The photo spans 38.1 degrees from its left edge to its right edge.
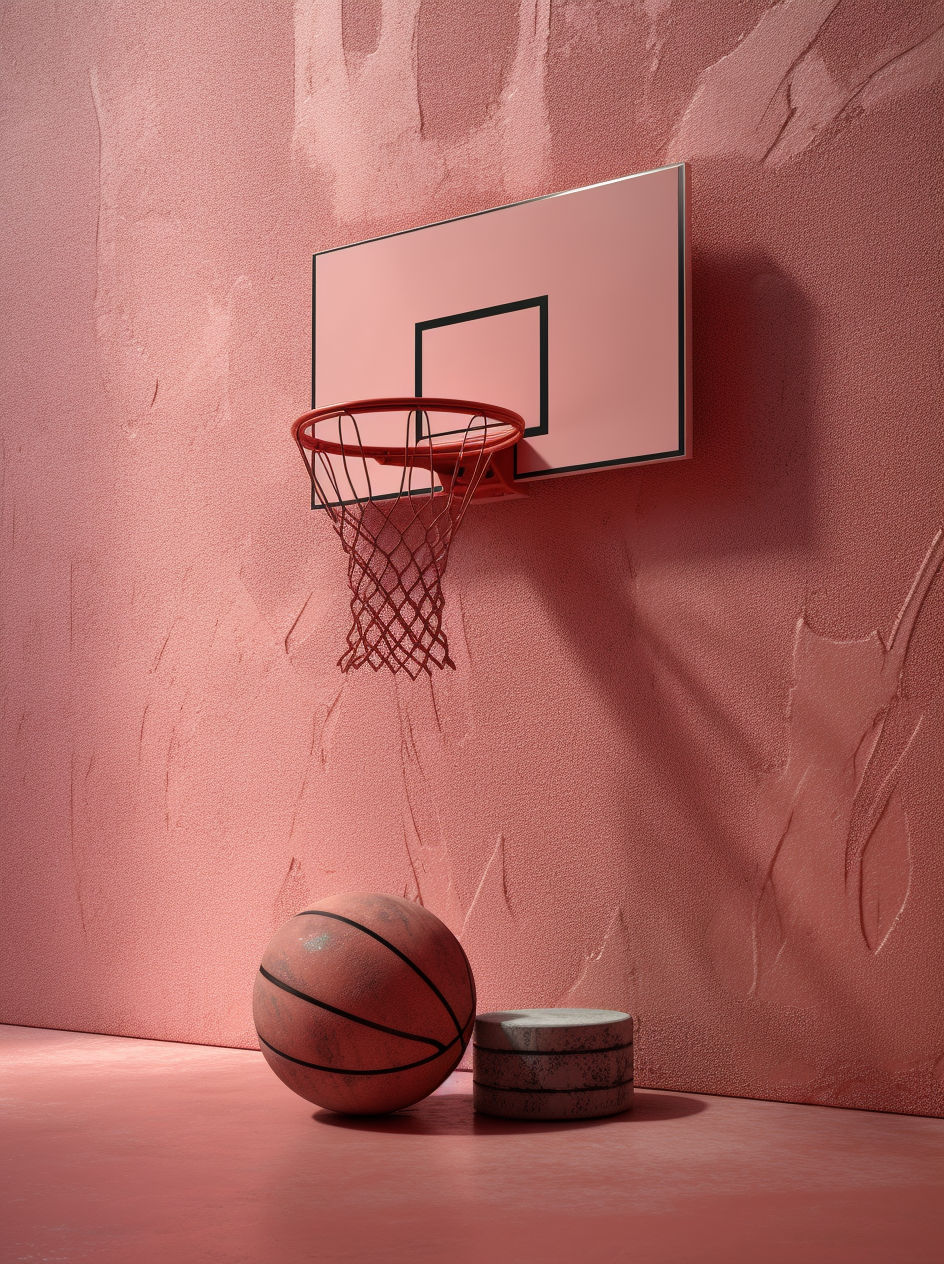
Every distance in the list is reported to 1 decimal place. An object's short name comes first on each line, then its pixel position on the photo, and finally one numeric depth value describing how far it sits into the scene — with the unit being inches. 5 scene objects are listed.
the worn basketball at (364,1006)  101.3
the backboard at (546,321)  121.9
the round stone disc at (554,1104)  106.0
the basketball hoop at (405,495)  125.0
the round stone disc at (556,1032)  105.3
